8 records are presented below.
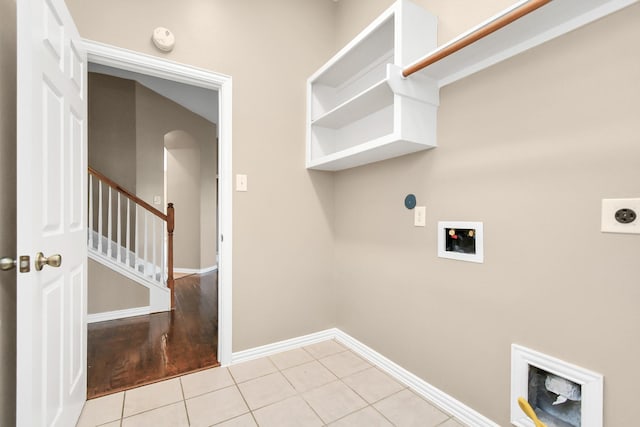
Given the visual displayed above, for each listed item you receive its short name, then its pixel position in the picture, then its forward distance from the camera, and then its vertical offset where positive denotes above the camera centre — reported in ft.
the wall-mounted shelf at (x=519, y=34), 3.42 +2.41
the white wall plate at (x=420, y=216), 5.65 -0.09
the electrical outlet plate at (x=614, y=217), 3.20 -0.04
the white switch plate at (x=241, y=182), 6.90 +0.68
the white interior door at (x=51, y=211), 3.17 -0.01
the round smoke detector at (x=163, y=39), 5.97 +3.52
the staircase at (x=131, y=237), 10.19 -1.02
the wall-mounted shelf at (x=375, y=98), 5.02 +2.28
